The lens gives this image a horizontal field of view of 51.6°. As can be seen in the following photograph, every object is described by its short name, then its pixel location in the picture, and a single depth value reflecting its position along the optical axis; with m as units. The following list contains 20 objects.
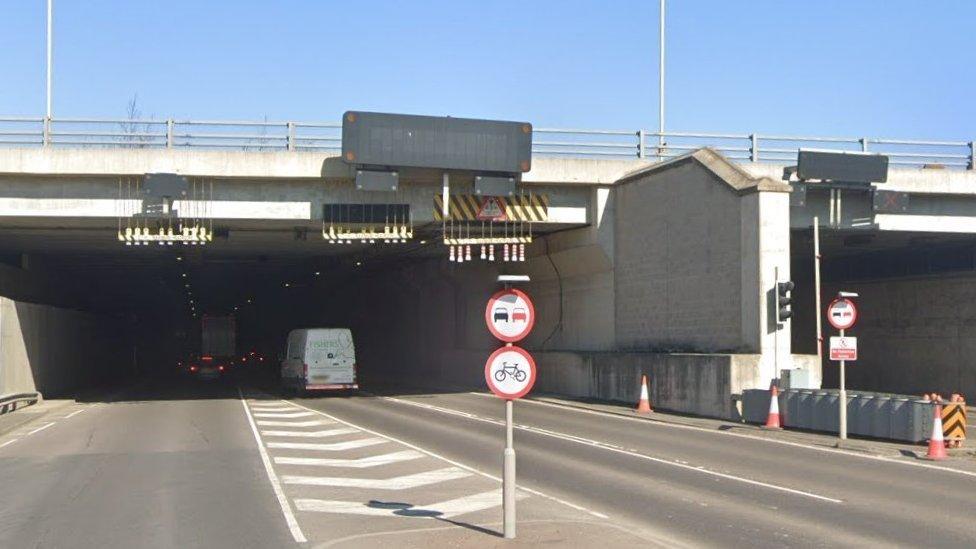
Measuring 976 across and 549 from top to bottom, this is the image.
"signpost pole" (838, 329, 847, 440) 18.77
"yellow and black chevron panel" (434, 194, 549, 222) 29.56
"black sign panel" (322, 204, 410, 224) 28.80
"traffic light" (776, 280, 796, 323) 22.52
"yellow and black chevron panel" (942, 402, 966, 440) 17.42
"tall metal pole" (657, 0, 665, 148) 34.66
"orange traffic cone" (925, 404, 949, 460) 16.45
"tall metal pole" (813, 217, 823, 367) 20.03
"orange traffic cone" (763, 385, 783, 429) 21.23
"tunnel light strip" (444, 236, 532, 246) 29.55
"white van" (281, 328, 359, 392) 34.00
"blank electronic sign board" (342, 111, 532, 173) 26.94
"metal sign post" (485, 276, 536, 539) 9.45
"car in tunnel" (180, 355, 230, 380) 48.25
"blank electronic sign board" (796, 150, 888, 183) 27.58
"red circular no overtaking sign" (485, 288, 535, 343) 9.61
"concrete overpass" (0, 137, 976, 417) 24.61
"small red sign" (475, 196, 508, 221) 29.69
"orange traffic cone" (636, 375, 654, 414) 25.95
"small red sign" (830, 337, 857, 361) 19.06
